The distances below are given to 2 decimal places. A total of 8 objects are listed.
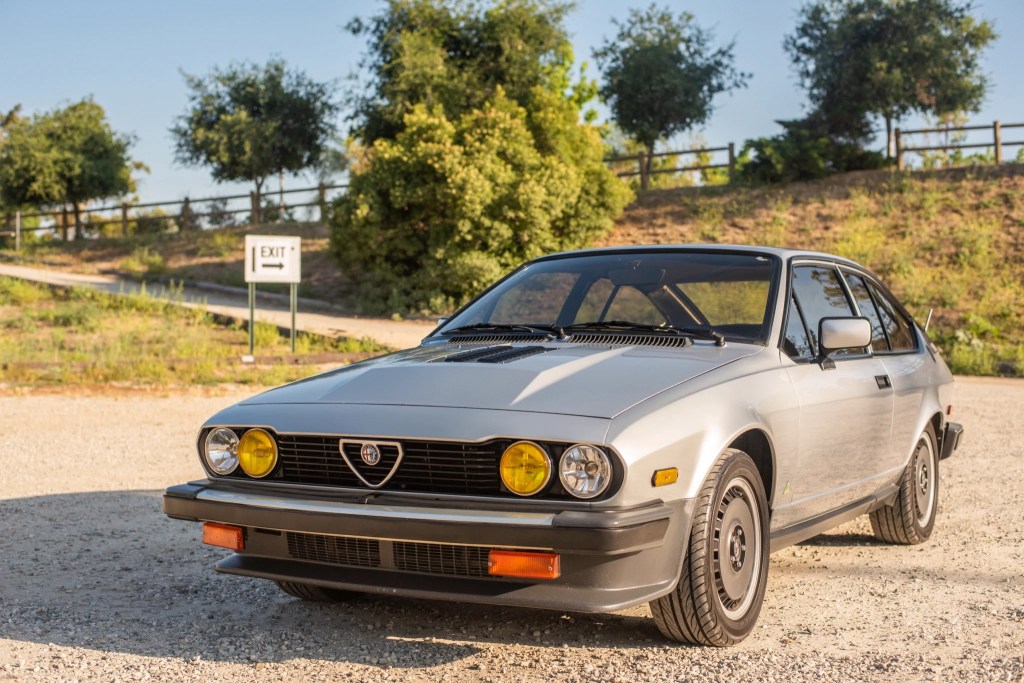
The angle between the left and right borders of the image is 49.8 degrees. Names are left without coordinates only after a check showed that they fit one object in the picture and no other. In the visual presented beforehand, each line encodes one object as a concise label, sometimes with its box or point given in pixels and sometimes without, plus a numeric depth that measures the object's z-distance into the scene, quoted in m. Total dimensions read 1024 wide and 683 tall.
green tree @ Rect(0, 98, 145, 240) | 41.84
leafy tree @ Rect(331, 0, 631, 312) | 24.55
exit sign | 17.11
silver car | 3.48
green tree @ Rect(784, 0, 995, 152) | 31.77
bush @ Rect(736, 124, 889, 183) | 31.89
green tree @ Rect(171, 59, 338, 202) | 38.47
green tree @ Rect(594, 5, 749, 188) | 35.78
